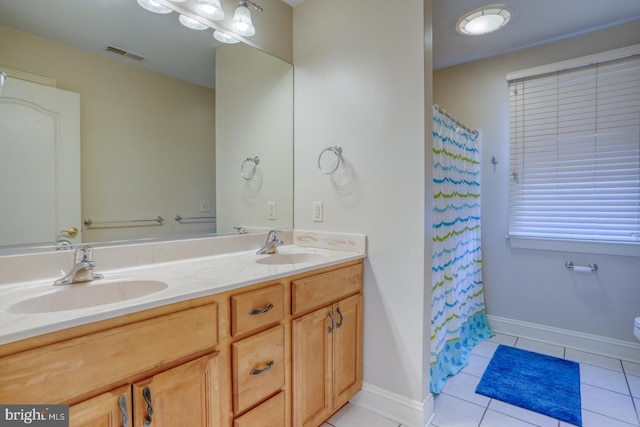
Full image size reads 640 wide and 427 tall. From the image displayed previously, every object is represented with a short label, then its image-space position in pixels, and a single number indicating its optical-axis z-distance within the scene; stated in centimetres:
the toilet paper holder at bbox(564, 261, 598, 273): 237
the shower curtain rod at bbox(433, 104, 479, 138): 193
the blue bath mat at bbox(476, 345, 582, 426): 175
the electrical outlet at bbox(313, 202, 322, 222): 200
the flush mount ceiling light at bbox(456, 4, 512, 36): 207
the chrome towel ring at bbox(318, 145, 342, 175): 188
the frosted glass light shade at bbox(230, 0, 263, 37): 171
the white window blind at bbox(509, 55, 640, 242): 227
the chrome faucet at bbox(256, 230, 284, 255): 183
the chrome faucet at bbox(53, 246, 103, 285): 114
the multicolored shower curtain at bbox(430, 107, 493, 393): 188
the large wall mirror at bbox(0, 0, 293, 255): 118
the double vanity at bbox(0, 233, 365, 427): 77
